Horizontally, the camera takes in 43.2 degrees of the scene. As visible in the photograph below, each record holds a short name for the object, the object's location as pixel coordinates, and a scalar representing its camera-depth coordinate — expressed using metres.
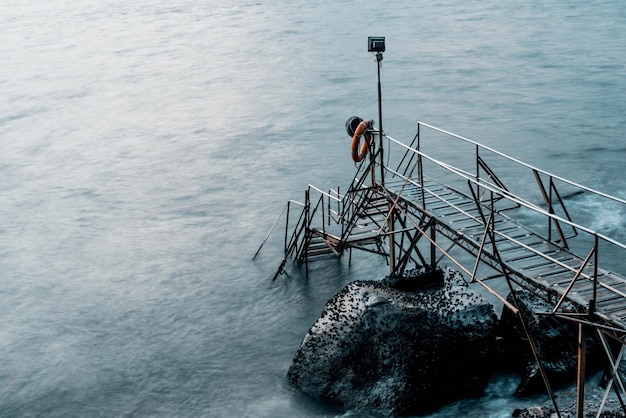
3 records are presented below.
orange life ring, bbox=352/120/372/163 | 22.23
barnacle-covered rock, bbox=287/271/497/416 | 19.58
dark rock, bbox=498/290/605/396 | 19.97
